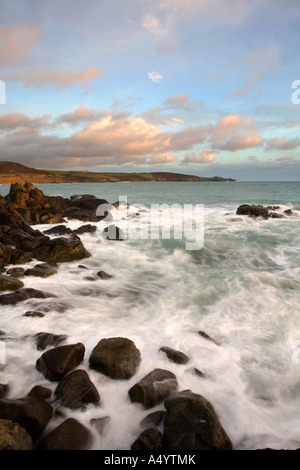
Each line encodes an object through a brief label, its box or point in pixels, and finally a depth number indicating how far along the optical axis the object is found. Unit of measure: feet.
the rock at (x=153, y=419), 12.26
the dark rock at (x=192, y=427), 10.87
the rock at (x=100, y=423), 12.35
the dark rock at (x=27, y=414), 11.31
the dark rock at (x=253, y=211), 80.89
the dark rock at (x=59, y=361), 14.56
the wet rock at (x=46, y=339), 17.66
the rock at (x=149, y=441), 10.86
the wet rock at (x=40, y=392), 13.17
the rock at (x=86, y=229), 57.31
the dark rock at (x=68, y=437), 10.82
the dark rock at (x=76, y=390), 12.99
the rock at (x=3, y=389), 13.58
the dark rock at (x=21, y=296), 23.04
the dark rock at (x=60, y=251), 36.52
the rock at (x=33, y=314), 21.01
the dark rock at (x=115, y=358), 15.12
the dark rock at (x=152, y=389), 13.47
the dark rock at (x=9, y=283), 25.40
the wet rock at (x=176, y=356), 16.72
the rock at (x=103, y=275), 31.90
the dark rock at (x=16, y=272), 29.14
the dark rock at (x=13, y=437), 9.64
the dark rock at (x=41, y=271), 30.35
